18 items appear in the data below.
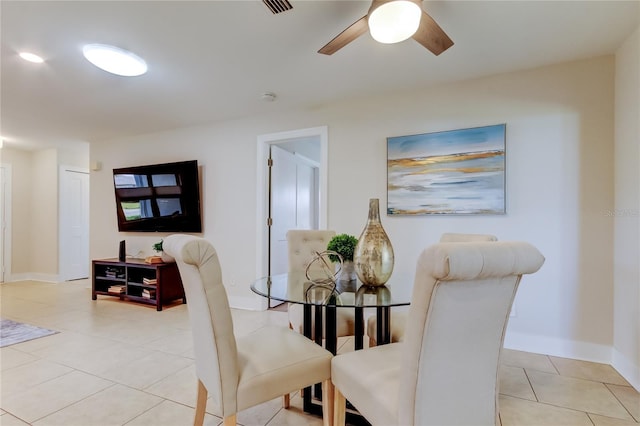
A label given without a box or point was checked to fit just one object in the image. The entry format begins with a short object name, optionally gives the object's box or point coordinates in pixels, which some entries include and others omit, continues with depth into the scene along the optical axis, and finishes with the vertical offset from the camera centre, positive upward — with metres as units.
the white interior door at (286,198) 3.92 +0.19
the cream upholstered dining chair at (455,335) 0.84 -0.38
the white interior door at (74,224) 5.65 -0.26
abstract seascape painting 2.69 +0.37
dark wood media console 3.87 -0.92
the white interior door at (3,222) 5.46 -0.21
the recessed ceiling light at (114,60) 2.25 +1.15
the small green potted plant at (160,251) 3.95 -0.55
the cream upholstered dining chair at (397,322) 1.81 -0.67
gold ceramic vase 1.69 -0.24
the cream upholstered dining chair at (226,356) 1.17 -0.63
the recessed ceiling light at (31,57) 2.37 +1.19
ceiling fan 1.57 +1.01
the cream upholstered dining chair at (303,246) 2.54 -0.28
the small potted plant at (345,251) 1.93 -0.24
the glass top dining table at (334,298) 1.46 -0.43
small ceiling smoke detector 3.18 +1.19
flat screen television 4.11 +0.19
